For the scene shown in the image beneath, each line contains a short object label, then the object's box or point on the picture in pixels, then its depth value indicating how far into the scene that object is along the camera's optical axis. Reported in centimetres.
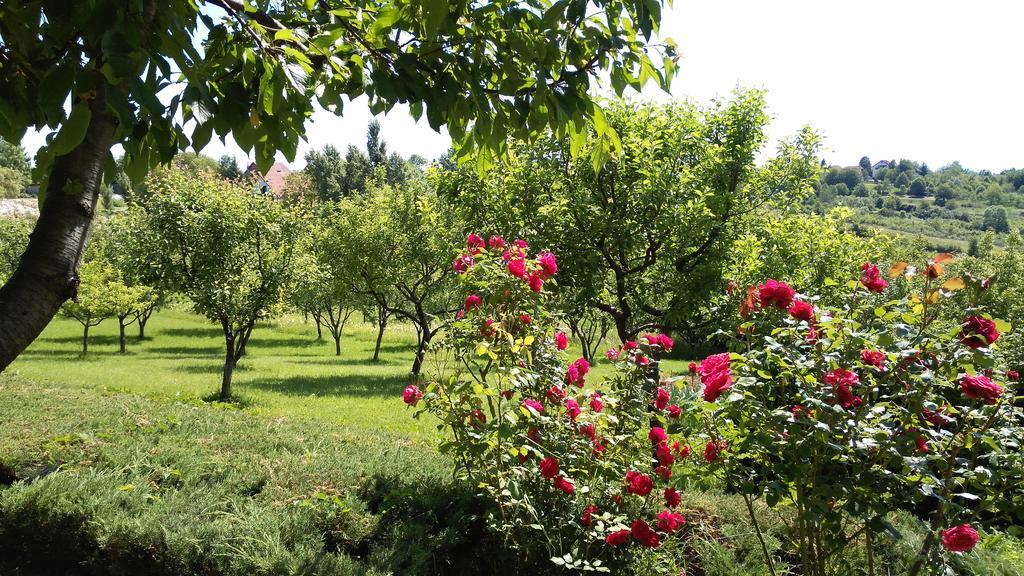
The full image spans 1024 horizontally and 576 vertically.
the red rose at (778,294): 271
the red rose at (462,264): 421
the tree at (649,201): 941
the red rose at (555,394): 395
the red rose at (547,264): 397
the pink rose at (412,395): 366
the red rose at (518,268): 372
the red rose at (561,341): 404
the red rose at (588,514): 344
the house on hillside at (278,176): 10036
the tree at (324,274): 1549
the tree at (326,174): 6631
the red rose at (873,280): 289
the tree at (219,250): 1386
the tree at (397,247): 2016
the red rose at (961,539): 238
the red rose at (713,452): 300
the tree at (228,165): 8384
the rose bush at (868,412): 255
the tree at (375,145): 7269
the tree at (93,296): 2433
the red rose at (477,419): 369
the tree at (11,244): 2635
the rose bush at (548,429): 341
